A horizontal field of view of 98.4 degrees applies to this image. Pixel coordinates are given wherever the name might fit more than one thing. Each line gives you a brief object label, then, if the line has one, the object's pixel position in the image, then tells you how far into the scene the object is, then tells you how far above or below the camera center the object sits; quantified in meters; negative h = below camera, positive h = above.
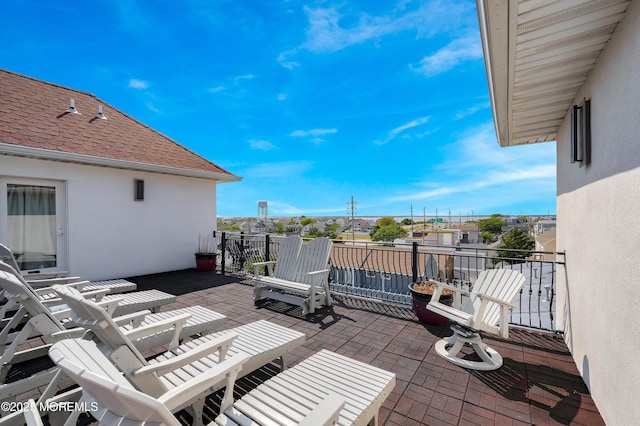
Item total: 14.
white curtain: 5.21 -0.22
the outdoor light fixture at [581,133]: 2.62 +0.78
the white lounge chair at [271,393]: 0.96 -1.15
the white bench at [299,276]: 4.34 -1.11
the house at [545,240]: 17.64 -2.20
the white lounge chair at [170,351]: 1.55 -0.99
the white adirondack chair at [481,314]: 2.74 -1.10
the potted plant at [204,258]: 7.39 -1.23
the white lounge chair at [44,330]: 2.12 -1.04
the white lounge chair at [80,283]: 3.72 -1.08
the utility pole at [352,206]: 37.78 +0.77
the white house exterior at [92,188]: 5.27 +0.57
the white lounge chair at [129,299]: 3.49 -1.22
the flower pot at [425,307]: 3.67 -1.33
